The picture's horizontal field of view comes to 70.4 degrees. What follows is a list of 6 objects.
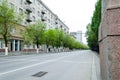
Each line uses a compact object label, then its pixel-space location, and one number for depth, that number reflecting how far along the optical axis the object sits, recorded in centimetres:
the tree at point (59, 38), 3352
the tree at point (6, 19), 1458
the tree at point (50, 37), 2734
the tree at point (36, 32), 2141
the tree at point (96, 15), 1093
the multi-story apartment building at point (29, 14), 1893
